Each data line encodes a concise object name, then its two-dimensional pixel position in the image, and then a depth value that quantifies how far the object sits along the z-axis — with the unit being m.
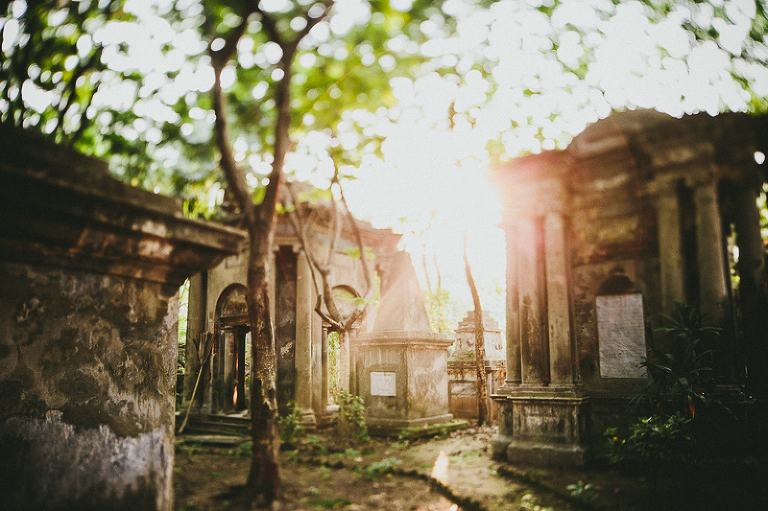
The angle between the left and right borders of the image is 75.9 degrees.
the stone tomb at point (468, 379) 14.02
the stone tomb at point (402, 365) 11.73
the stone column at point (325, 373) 14.09
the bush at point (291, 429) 10.58
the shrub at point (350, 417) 10.94
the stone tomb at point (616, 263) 7.12
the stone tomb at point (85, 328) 2.08
